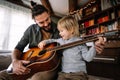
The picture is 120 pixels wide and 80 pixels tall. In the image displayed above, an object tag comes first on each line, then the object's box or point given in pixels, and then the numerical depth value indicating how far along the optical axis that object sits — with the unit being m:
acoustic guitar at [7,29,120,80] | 1.18
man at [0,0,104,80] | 1.57
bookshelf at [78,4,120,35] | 3.40
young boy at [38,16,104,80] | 1.10
